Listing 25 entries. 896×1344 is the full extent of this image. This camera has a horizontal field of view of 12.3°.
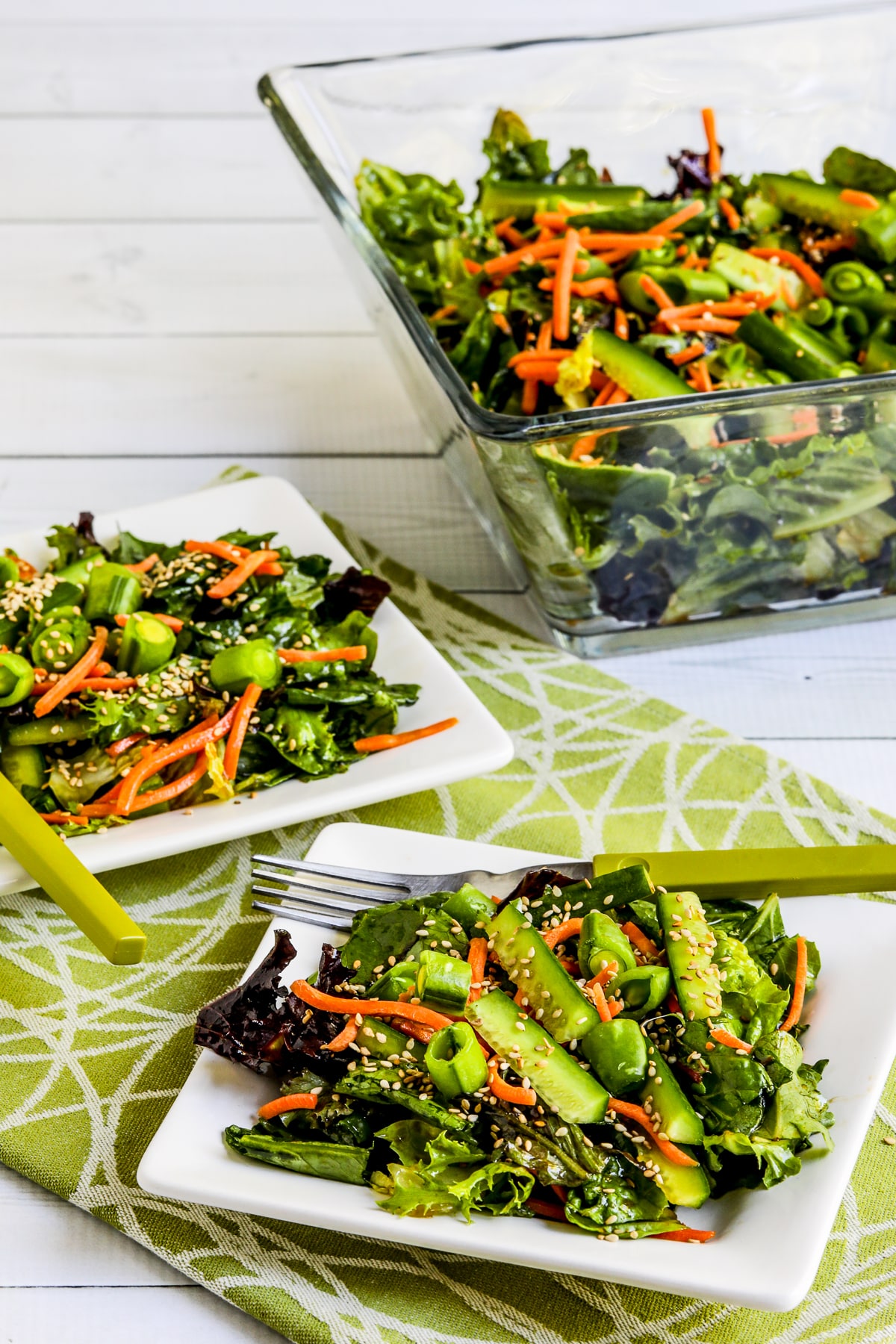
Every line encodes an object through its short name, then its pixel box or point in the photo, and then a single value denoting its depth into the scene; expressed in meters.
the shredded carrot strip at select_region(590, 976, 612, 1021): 1.10
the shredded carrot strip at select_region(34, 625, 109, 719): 1.22
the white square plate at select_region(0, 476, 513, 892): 1.19
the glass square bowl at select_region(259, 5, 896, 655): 1.24
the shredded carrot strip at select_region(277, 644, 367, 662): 1.25
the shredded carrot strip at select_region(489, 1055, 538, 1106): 1.09
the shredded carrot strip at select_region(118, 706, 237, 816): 1.21
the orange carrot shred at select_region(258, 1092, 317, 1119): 1.10
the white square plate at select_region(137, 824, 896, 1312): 1.06
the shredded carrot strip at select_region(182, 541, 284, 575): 1.29
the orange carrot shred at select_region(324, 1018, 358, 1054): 1.11
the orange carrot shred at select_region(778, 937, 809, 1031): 1.12
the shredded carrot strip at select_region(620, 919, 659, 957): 1.13
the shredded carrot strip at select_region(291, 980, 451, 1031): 1.10
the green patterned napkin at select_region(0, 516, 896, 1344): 1.10
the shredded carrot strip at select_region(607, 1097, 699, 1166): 1.08
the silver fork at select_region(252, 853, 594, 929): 1.17
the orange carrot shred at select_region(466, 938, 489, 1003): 1.11
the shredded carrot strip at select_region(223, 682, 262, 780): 1.22
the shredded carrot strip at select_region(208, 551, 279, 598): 1.27
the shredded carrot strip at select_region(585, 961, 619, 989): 1.11
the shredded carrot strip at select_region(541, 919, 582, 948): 1.13
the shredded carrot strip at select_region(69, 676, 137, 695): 1.23
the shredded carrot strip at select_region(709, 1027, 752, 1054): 1.10
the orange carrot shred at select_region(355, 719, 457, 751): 1.24
